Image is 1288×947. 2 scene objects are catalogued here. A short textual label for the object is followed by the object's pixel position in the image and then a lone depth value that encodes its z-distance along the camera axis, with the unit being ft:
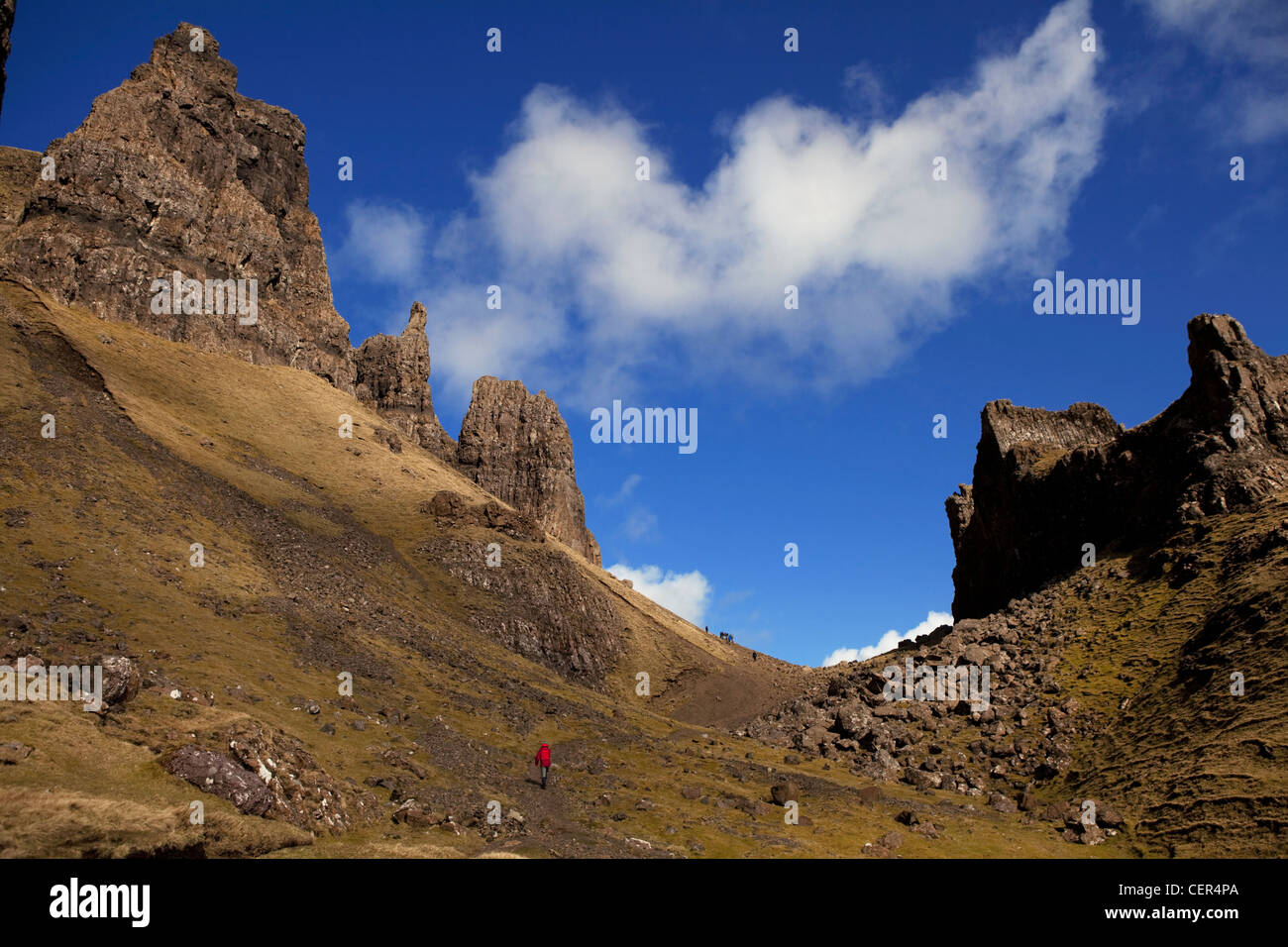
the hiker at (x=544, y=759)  179.01
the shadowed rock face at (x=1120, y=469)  236.22
